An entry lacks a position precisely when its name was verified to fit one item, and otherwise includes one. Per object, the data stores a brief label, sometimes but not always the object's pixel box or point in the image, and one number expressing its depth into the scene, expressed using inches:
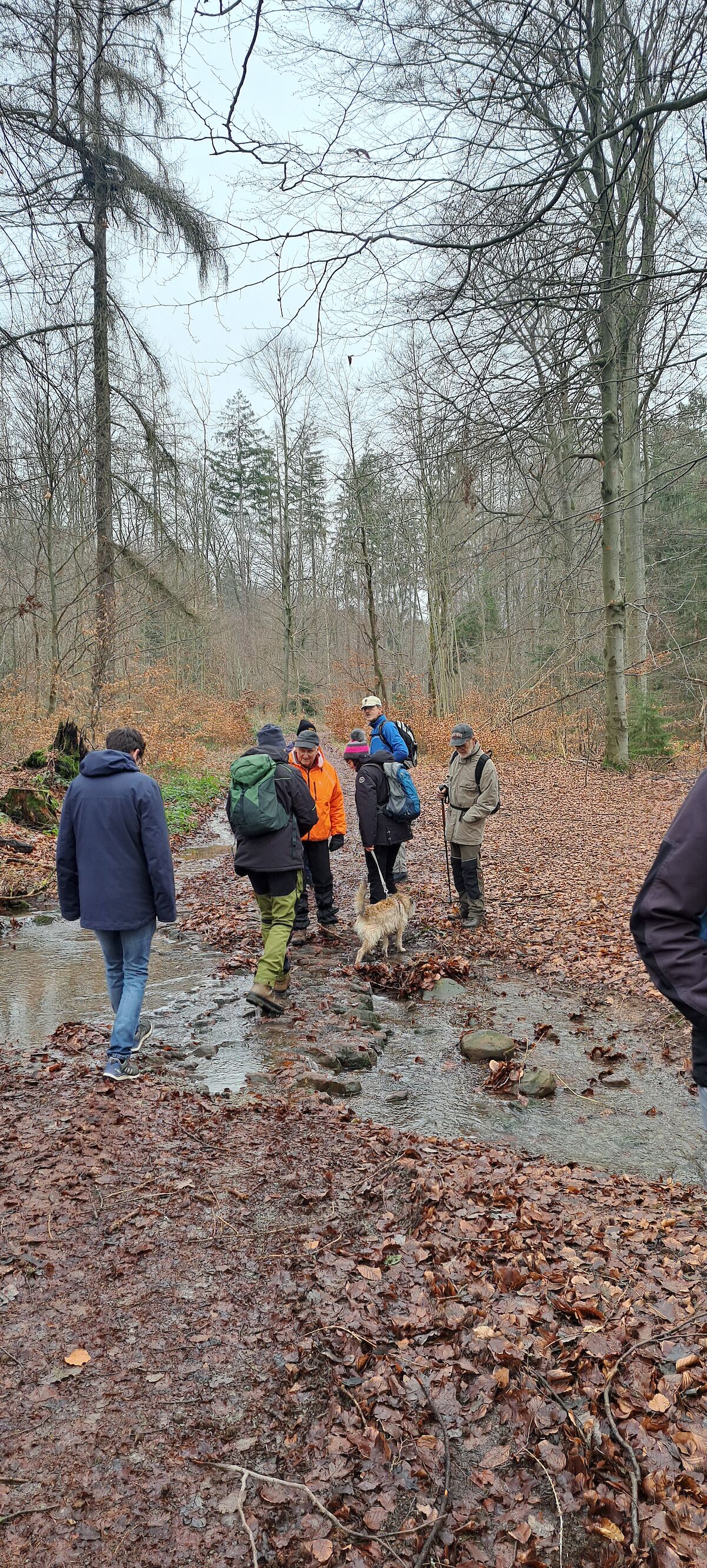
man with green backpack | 251.6
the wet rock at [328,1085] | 212.7
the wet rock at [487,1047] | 234.1
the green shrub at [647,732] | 717.3
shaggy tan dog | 305.7
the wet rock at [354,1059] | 230.7
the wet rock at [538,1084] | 213.3
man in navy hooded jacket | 201.3
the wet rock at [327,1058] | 228.5
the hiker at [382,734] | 349.1
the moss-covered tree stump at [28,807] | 473.4
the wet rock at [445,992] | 285.7
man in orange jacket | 334.3
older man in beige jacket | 334.0
